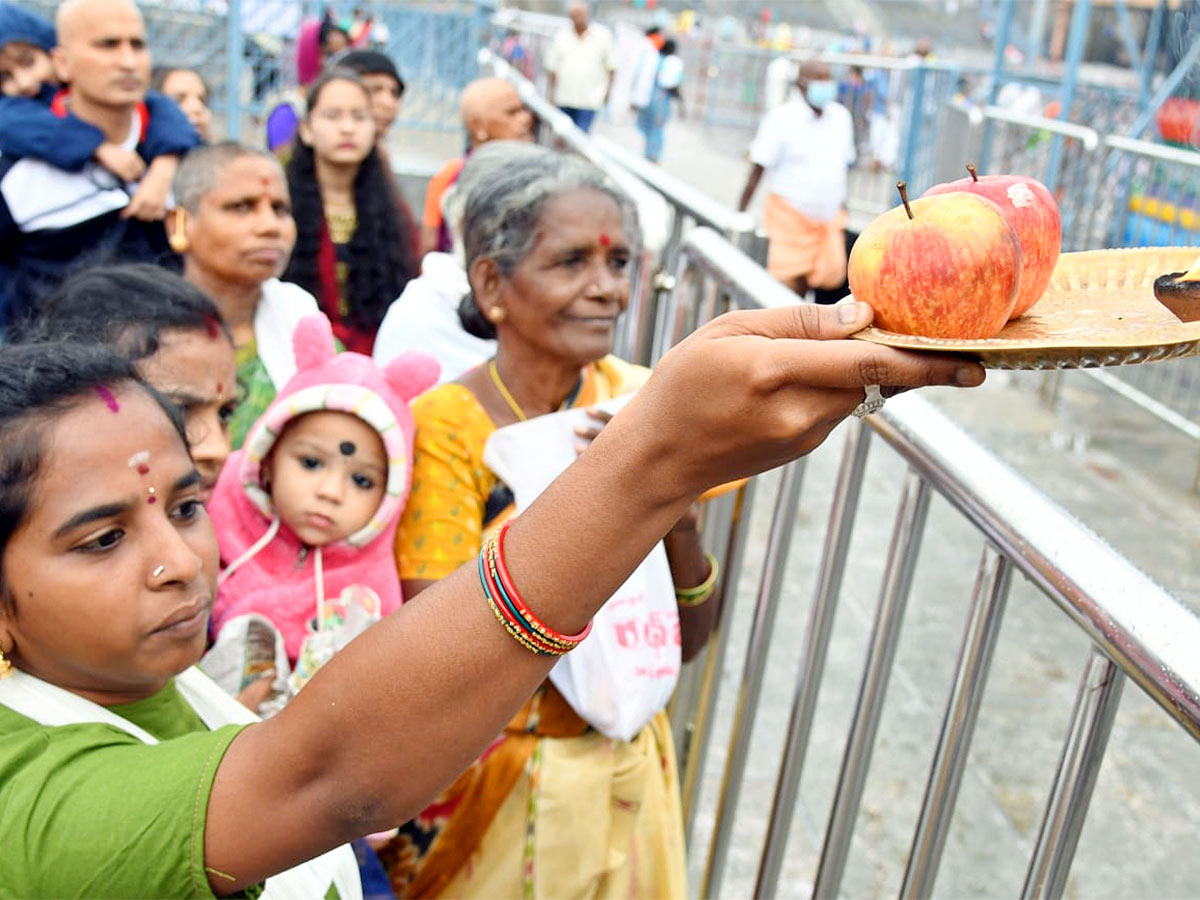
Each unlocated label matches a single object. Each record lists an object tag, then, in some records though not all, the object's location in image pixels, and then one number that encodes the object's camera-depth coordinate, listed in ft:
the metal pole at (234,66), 28.78
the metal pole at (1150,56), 35.40
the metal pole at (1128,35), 36.65
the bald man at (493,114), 17.76
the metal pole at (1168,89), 33.09
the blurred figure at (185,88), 16.83
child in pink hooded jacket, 6.49
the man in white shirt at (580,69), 36.83
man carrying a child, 11.22
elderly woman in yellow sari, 6.56
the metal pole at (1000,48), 38.17
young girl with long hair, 13.05
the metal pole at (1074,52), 33.68
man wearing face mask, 24.94
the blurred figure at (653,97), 47.60
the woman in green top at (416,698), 3.15
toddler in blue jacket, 11.75
